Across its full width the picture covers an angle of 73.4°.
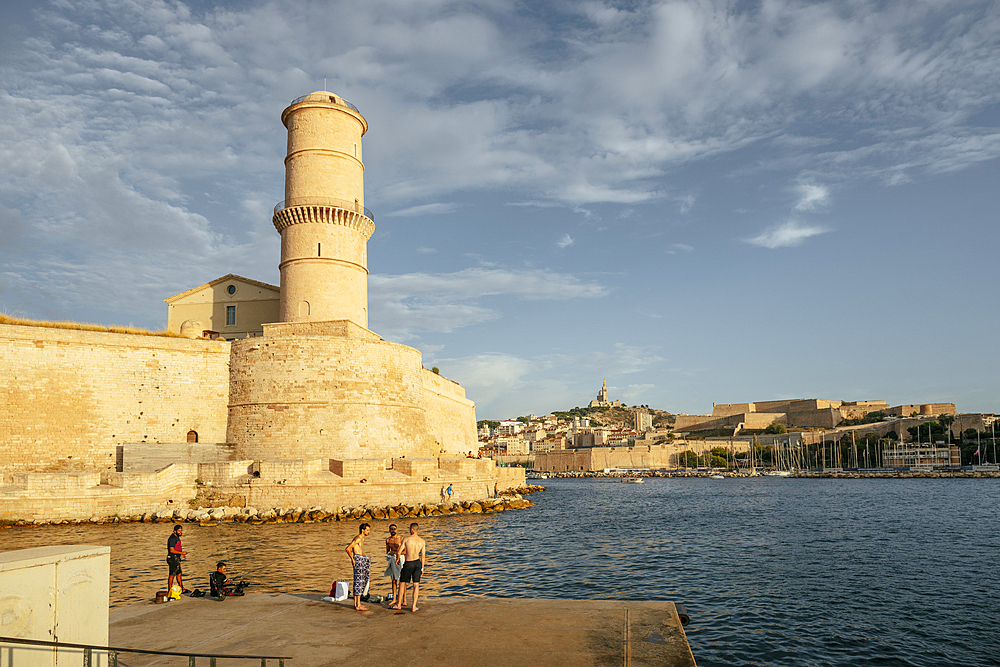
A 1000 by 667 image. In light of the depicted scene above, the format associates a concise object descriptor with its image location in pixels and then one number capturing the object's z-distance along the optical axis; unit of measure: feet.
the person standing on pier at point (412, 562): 27.20
